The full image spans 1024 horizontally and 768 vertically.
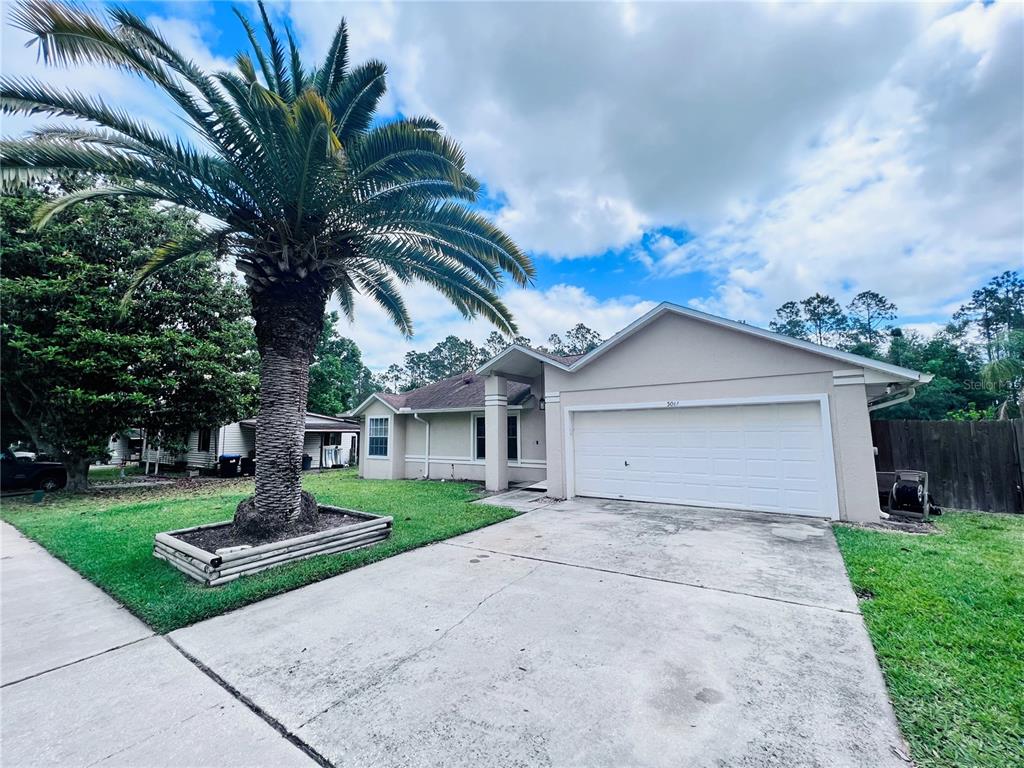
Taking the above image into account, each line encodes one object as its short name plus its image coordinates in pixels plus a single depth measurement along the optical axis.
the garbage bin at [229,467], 19.58
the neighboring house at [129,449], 26.56
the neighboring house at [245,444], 21.41
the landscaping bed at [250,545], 5.07
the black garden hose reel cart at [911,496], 8.09
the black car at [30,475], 14.23
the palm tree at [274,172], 5.24
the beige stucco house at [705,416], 7.88
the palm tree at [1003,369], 13.50
